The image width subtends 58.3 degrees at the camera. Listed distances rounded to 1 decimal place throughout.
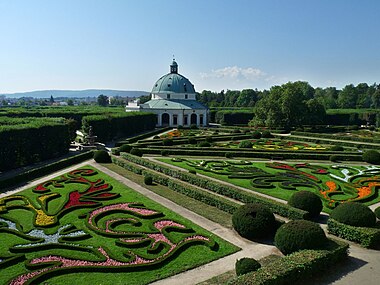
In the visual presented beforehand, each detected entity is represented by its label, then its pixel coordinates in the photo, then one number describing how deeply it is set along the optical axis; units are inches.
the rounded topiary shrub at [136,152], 1504.7
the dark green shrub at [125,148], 1590.8
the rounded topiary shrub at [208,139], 2066.2
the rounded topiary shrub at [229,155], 1528.1
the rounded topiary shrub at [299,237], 572.7
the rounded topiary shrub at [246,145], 1767.0
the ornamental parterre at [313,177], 940.0
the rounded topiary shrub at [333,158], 1457.9
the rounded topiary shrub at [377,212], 765.3
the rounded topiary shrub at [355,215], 669.3
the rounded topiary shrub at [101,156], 1398.9
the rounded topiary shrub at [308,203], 756.0
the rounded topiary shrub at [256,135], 2269.9
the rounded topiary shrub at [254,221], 650.8
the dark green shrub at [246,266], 492.1
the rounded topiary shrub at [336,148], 1700.8
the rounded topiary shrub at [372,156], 1415.2
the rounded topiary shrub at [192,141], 1982.0
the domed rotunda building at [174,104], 3432.6
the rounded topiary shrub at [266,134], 2296.1
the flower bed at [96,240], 523.5
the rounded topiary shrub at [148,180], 1044.5
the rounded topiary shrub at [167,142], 1870.1
